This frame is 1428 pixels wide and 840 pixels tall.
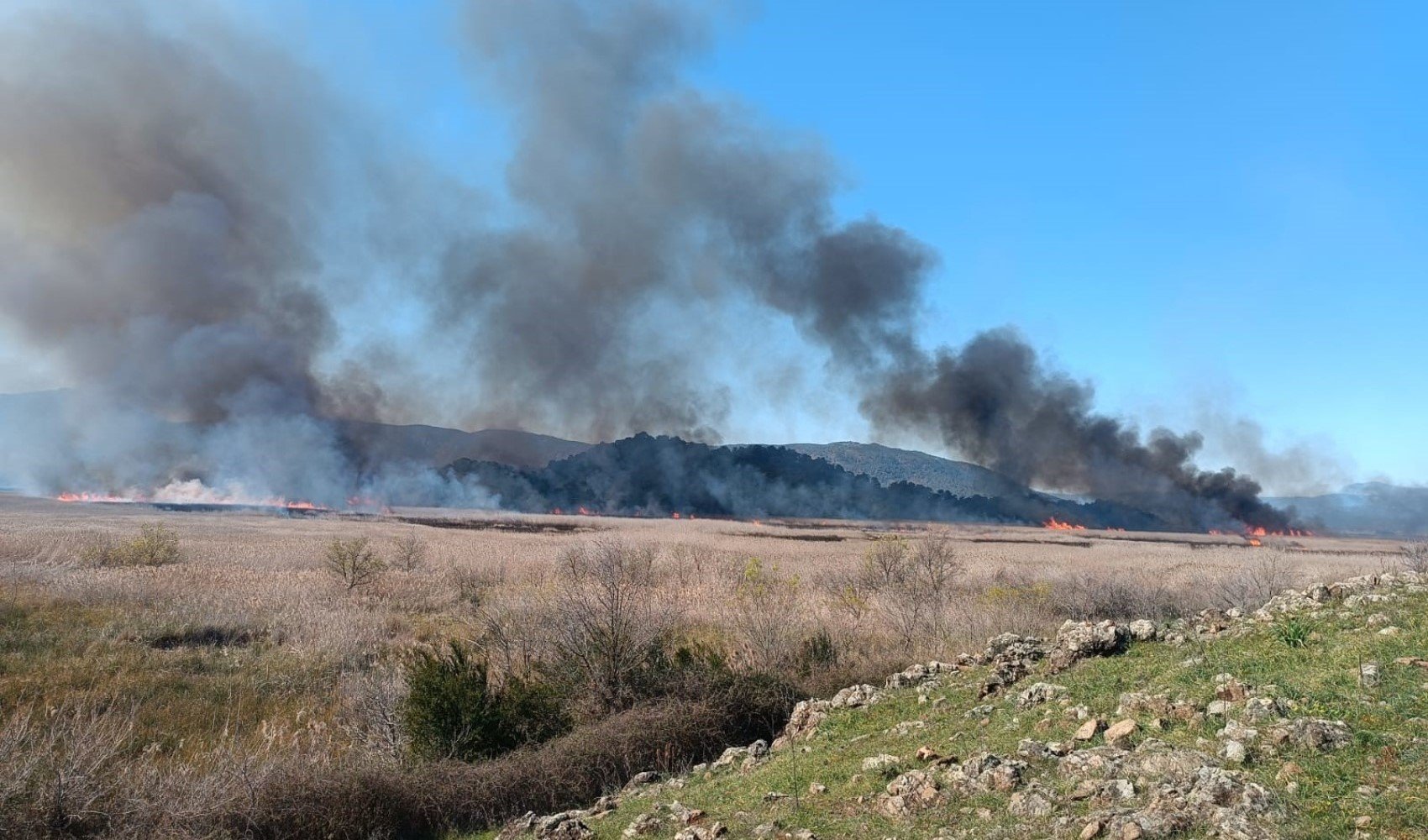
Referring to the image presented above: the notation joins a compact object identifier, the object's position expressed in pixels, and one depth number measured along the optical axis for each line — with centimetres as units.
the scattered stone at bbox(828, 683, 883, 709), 941
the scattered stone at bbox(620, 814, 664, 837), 647
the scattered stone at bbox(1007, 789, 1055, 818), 482
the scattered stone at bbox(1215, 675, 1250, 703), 579
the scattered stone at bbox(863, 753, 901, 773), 647
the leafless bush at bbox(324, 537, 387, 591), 2336
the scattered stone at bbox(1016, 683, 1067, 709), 717
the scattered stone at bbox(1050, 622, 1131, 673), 835
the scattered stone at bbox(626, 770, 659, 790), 868
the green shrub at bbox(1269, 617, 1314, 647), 698
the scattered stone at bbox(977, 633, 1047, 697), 835
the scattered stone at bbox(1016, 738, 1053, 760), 572
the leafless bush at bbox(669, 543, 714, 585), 2689
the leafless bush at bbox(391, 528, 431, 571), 2867
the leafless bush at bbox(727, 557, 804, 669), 1385
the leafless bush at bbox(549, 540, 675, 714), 1190
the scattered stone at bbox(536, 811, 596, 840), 686
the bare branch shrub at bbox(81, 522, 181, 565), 2514
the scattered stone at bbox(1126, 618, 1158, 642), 865
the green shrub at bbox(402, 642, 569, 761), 1009
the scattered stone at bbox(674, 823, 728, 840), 580
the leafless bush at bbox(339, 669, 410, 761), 1037
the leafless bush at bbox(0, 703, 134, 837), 703
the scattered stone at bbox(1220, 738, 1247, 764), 480
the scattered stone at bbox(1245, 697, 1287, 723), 528
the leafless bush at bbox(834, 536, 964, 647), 1611
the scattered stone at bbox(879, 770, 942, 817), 547
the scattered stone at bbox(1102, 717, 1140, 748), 566
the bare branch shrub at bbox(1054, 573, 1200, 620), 1811
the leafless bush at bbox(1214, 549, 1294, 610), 1750
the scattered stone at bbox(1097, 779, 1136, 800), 477
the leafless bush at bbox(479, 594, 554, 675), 1335
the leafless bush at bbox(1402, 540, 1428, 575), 1457
